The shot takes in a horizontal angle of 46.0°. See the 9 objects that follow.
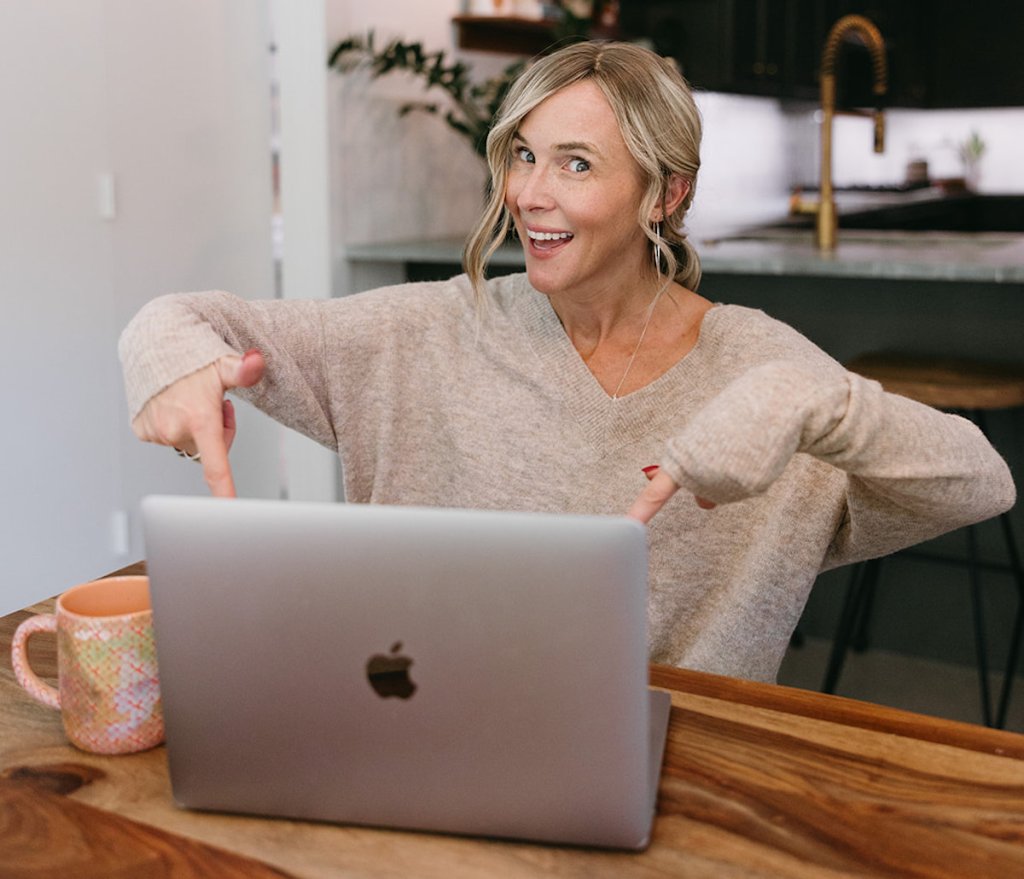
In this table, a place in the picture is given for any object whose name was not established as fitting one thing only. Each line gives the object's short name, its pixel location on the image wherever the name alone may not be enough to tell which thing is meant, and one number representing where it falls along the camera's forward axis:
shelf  3.57
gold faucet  2.88
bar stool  2.32
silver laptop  0.76
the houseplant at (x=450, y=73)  3.11
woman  1.16
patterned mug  0.92
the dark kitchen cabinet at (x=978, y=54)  6.12
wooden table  0.81
